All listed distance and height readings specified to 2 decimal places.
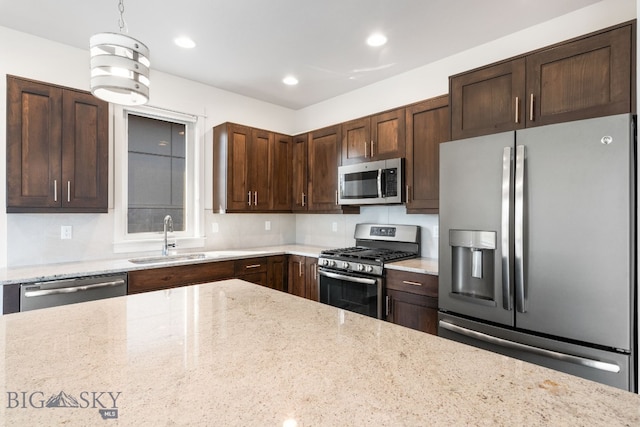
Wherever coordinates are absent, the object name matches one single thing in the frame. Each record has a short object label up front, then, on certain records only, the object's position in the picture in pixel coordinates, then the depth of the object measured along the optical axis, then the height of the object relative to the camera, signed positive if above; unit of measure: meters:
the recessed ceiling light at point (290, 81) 3.58 +1.46
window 3.19 +0.37
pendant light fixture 1.21 +0.56
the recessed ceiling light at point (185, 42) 2.74 +1.44
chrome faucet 3.29 -0.27
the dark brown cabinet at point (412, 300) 2.48 -0.69
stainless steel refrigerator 1.58 -0.18
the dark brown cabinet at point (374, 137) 3.11 +0.75
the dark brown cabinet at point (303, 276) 3.46 -0.69
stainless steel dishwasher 2.21 -0.55
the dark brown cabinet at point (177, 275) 2.66 -0.55
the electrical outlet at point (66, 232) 2.83 -0.17
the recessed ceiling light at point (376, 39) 2.70 +1.45
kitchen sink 3.02 -0.44
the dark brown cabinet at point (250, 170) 3.57 +0.49
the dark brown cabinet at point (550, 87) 1.82 +0.79
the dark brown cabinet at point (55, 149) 2.37 +0.48
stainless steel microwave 3.06 +0.30
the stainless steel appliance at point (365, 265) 2.84 -0.48
